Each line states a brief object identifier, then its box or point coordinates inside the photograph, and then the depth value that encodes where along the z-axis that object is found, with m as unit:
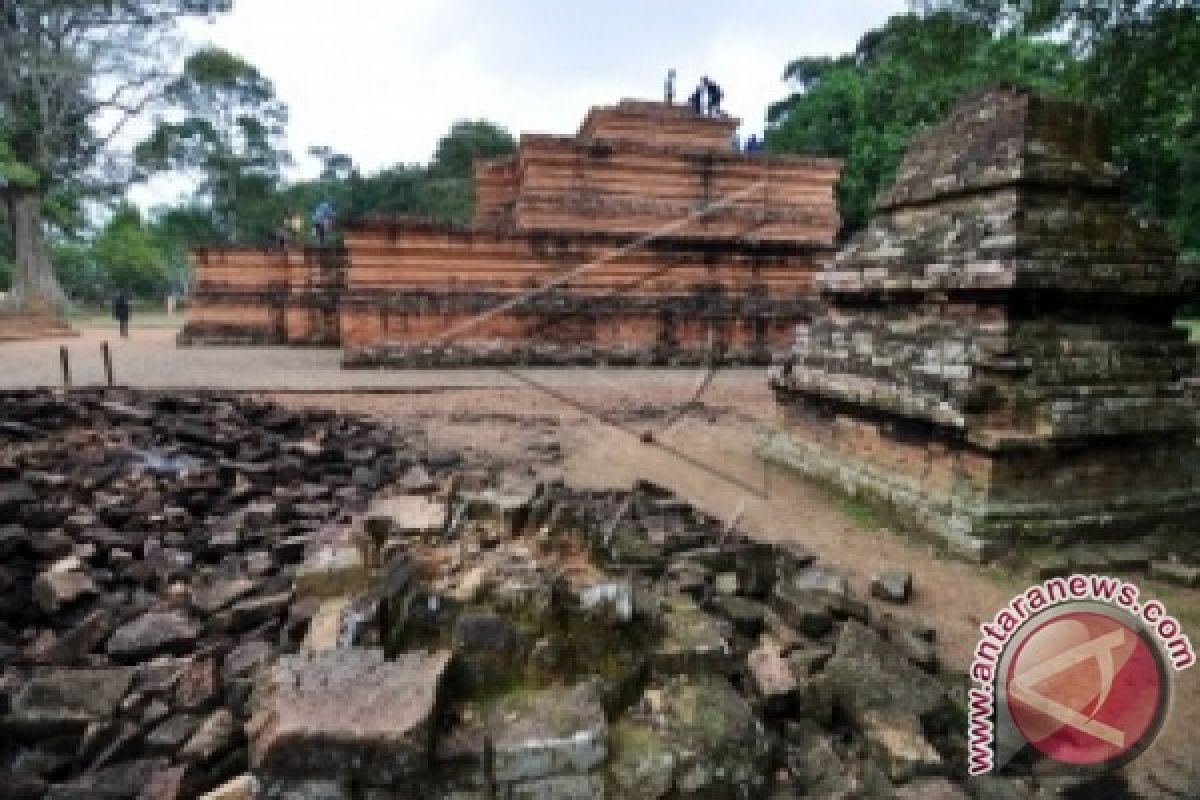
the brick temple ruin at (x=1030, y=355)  4.08
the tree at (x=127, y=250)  32.97
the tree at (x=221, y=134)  23.16
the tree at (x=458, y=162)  37.16
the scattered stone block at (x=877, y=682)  2.21
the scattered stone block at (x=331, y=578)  2.49
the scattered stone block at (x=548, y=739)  1.65
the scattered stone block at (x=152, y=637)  2.56
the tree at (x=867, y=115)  20.37
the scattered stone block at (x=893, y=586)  3.45
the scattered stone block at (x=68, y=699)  2.11
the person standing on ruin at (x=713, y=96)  16.03
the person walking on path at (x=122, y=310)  17.50
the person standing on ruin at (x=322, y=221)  17.47
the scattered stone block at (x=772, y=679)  2.21
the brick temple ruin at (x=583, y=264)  10.61
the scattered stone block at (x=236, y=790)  1.67
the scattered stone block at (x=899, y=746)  1.95
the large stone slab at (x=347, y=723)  1.53
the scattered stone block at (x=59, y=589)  2.88
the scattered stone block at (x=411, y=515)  2.67
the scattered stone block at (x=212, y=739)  1.95
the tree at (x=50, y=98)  20.09
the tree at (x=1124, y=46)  6.33
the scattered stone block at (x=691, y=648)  2.10
